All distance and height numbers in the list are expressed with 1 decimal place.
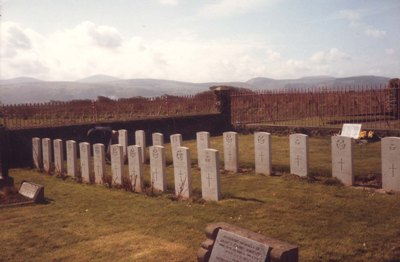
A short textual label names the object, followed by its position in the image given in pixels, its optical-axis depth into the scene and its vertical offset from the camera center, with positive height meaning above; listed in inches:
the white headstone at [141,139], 539.0 -39.6
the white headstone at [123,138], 571.1 -38.8
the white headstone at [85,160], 435.5 -50.9
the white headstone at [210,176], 321.7 -54.5
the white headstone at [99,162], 420.5 -51.3
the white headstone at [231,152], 446.6 -49.9
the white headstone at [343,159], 357.1 -50.1
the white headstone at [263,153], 415.8 -48.9
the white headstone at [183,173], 338.3 -53.7
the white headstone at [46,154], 509.0 -49.7
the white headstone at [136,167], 381.1 -52.3
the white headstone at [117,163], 398.6 -50.5
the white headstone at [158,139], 522.8 -38.5
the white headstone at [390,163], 326.6 -50.6
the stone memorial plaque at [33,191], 353.4 -66.6
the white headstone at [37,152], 534.0 -49.2
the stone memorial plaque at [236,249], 156.9 -55.6
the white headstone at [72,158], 461.1 -50.7
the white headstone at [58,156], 483.2 -50.2
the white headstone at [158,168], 360.5 -51.4
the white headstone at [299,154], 387.2 -48.6
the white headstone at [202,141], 473.6 -39.5
